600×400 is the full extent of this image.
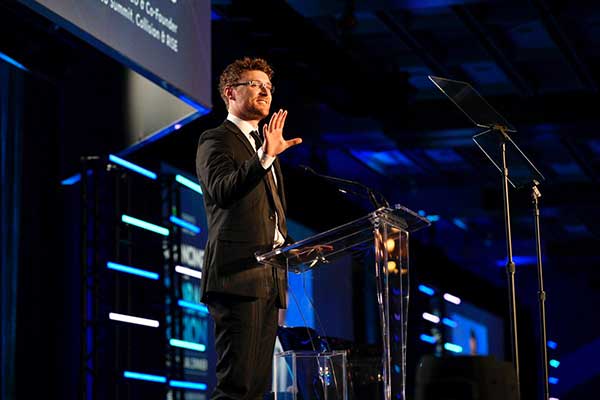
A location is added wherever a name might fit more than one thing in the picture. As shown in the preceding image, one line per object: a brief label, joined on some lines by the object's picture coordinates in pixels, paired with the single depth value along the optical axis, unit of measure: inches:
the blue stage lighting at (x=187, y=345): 566.8
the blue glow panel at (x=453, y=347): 1096.5
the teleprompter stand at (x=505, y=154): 307.7
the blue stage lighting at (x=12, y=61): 467.5
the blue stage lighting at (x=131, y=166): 522.3
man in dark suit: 235.0
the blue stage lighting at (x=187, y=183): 596.5
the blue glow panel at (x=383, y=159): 849.8
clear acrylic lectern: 245.1
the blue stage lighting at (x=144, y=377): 527.2
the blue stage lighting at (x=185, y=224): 585.4
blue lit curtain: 462.6
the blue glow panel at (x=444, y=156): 861.8
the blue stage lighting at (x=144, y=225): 539.8
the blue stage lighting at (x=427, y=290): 1015.1
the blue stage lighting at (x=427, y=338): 1012.5
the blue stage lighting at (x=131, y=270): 524.7
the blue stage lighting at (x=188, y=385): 563.8
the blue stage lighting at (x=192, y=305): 585.9
